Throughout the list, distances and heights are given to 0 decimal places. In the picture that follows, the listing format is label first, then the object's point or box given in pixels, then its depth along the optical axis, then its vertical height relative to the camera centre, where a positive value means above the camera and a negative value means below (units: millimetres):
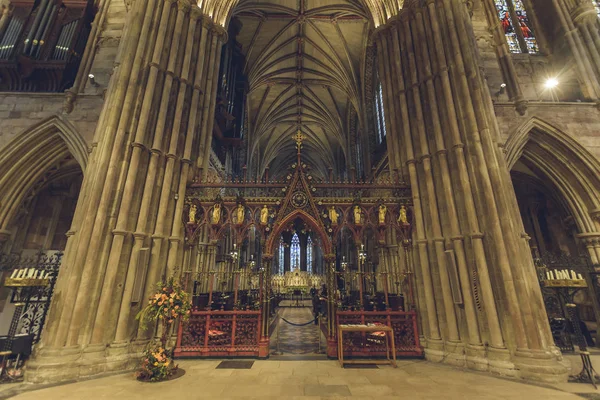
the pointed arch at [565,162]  9867 +4691
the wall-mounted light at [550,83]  11134 +8138
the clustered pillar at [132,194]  6043 +2575
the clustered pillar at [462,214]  6152 +2066
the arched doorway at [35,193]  9727 +3851
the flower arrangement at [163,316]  5423 -455
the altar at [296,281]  26738 +1304
